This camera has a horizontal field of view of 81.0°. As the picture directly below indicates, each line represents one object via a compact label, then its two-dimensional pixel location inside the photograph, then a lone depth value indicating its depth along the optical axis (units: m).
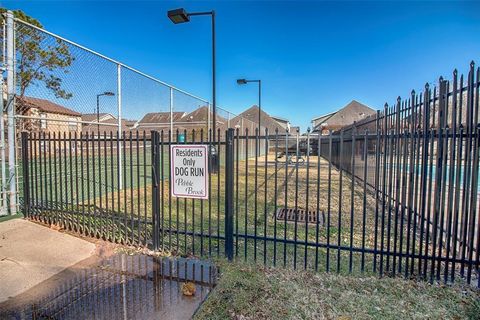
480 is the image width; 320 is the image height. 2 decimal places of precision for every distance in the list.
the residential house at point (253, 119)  24.89
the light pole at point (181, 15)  7.35
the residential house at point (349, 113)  54.91
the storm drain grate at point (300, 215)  5.49
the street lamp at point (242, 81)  16.83
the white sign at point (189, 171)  3.77
